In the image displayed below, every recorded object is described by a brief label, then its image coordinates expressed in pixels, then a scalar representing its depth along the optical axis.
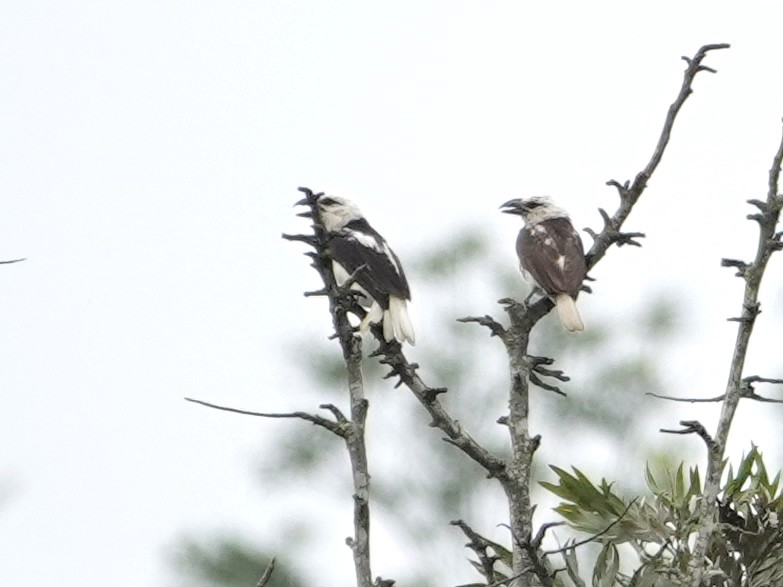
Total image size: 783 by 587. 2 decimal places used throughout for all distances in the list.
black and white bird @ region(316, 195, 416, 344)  14.03
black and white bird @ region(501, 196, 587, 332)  15.12
